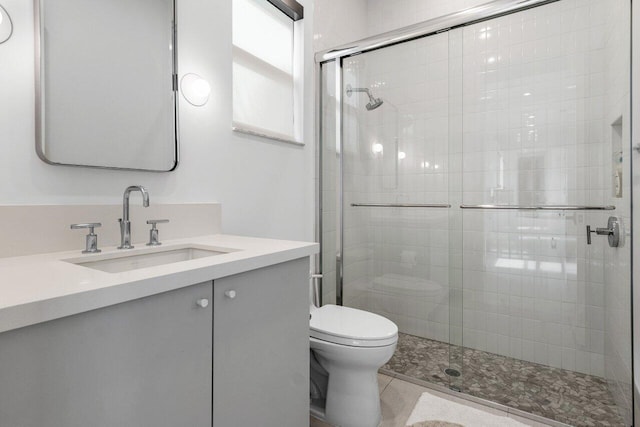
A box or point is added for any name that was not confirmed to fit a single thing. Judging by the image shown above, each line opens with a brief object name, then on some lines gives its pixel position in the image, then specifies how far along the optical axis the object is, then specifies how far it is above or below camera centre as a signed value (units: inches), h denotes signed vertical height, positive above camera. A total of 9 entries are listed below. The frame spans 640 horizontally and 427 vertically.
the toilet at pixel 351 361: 58.4 -27.2
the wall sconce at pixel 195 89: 57.8 +21.2
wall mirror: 43.1 +18.0
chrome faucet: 45.6 -2.2
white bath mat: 63.4 -40.4
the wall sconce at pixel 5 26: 39.2 +21.6
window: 71.5 +32.4
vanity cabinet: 23.0 -13.0
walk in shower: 69.3 +2.5
